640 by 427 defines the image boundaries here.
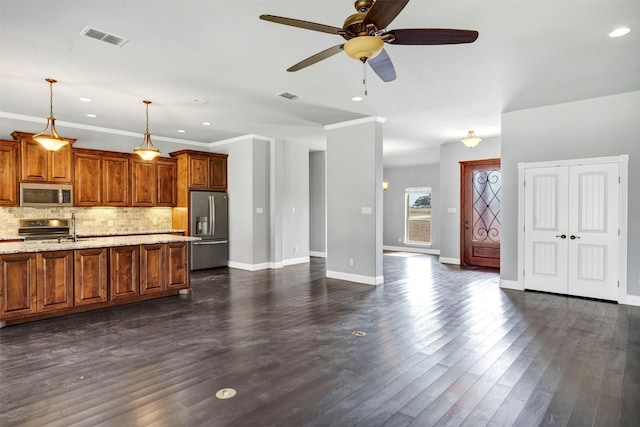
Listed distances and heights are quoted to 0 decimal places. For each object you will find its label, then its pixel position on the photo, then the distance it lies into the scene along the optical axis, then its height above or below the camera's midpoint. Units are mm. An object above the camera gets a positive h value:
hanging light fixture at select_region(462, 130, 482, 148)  7273 +1421
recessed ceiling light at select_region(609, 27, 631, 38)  3116 +1558
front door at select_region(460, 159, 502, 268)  8164 -27
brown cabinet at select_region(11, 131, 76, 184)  5773 +803
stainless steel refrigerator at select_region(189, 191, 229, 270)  7578 -368
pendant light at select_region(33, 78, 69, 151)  4398 +872
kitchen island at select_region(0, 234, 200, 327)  4012 -789
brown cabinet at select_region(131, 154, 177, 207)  7199 +600
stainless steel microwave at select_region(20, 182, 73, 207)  5828 +275
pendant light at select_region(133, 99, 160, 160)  5466 +885
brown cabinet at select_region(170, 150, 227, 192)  7555 +877
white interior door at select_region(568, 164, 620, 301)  4977 -269
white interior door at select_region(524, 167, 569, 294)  5359 -267
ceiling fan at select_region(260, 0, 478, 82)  2191 +1151
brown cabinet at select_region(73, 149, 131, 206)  6469 +605
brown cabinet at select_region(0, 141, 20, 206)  5660 +604
